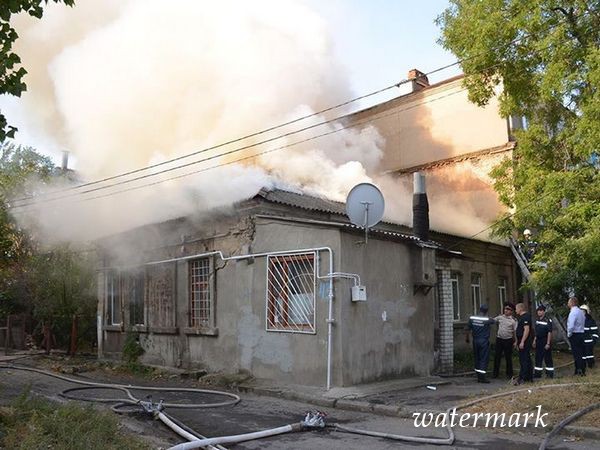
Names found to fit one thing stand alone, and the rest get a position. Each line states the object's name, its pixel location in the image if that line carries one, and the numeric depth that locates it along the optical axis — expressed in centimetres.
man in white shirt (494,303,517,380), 1228
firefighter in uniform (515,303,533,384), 1102
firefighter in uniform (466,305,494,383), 1183
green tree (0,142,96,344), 1795
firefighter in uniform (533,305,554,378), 1148
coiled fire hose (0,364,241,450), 713
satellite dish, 1052
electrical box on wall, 1029
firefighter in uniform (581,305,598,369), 1227
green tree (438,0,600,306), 1327
